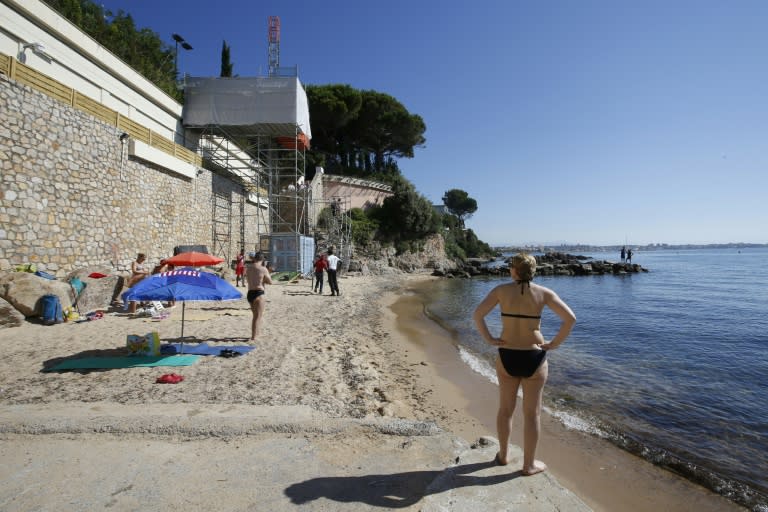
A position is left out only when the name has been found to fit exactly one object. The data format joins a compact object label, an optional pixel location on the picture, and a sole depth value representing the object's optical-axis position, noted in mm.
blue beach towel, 6780
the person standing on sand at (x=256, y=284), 7637
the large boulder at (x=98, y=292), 9891
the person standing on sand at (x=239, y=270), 16516
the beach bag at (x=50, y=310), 8500
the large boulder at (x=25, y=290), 8359
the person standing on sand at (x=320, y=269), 16469
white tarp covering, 21062
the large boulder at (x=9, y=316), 7922
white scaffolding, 20984
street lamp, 30891
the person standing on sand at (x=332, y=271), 15545
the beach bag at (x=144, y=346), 6516
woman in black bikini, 3160
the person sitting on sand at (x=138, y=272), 10799
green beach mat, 5875
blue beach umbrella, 5902
